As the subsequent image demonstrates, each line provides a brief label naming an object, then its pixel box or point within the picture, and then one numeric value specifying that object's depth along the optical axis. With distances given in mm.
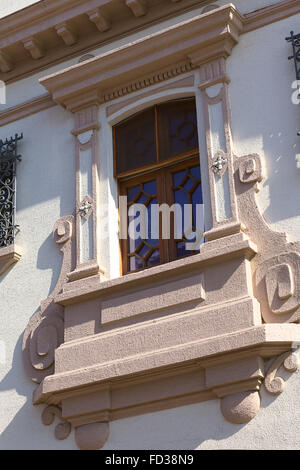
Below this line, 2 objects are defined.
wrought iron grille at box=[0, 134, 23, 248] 11123
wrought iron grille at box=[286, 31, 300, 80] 9677
